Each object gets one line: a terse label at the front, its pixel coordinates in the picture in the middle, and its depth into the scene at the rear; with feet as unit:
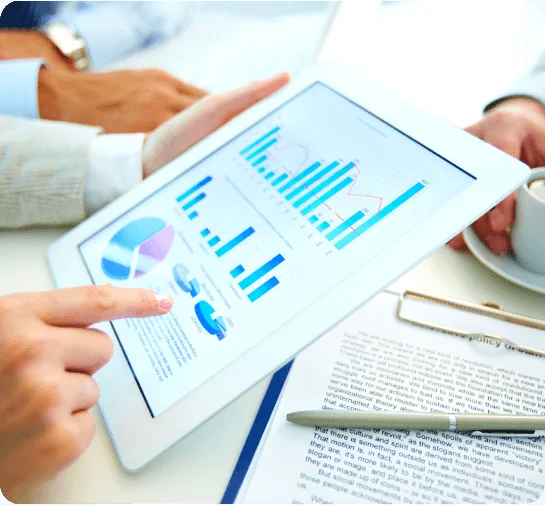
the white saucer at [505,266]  1.38
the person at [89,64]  2.13
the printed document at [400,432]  0.99
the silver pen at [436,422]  1.05
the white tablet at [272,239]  1.03
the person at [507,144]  1.40
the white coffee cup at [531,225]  1.28
